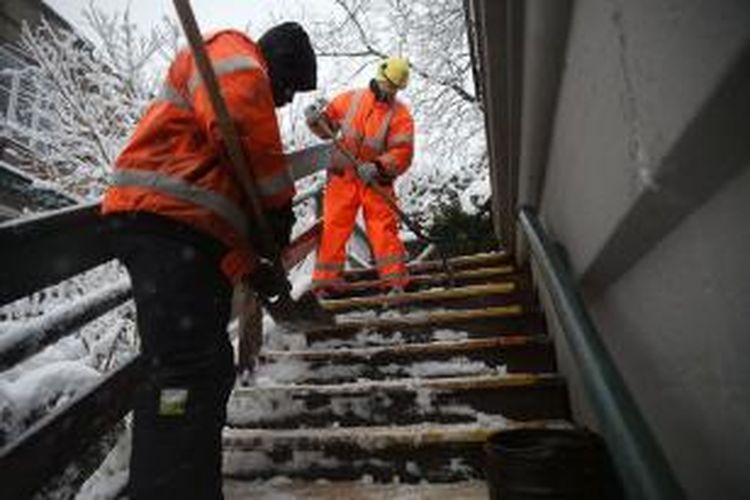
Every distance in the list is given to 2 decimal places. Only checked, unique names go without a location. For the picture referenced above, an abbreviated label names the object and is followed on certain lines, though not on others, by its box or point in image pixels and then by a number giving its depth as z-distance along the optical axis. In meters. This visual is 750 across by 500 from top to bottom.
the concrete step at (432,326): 3.72
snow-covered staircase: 2.71
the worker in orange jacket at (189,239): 1.96
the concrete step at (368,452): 2.68
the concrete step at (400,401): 2.94
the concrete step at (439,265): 5.16
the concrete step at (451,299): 4.12
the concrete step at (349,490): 2.55
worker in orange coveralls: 4.85
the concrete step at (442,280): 4.73
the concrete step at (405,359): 3.31
